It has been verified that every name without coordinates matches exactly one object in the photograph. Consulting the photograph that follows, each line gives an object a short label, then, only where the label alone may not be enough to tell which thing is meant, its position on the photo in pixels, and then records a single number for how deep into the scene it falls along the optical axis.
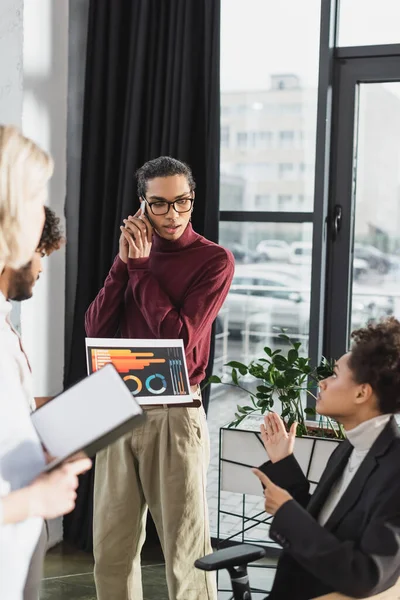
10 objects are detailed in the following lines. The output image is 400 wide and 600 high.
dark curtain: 3.47
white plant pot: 2.77
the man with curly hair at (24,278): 1.53
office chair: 1.75
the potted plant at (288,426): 2.64
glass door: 3.45
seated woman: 1.62
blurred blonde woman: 1.38
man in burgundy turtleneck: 2.59
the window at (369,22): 3.36
